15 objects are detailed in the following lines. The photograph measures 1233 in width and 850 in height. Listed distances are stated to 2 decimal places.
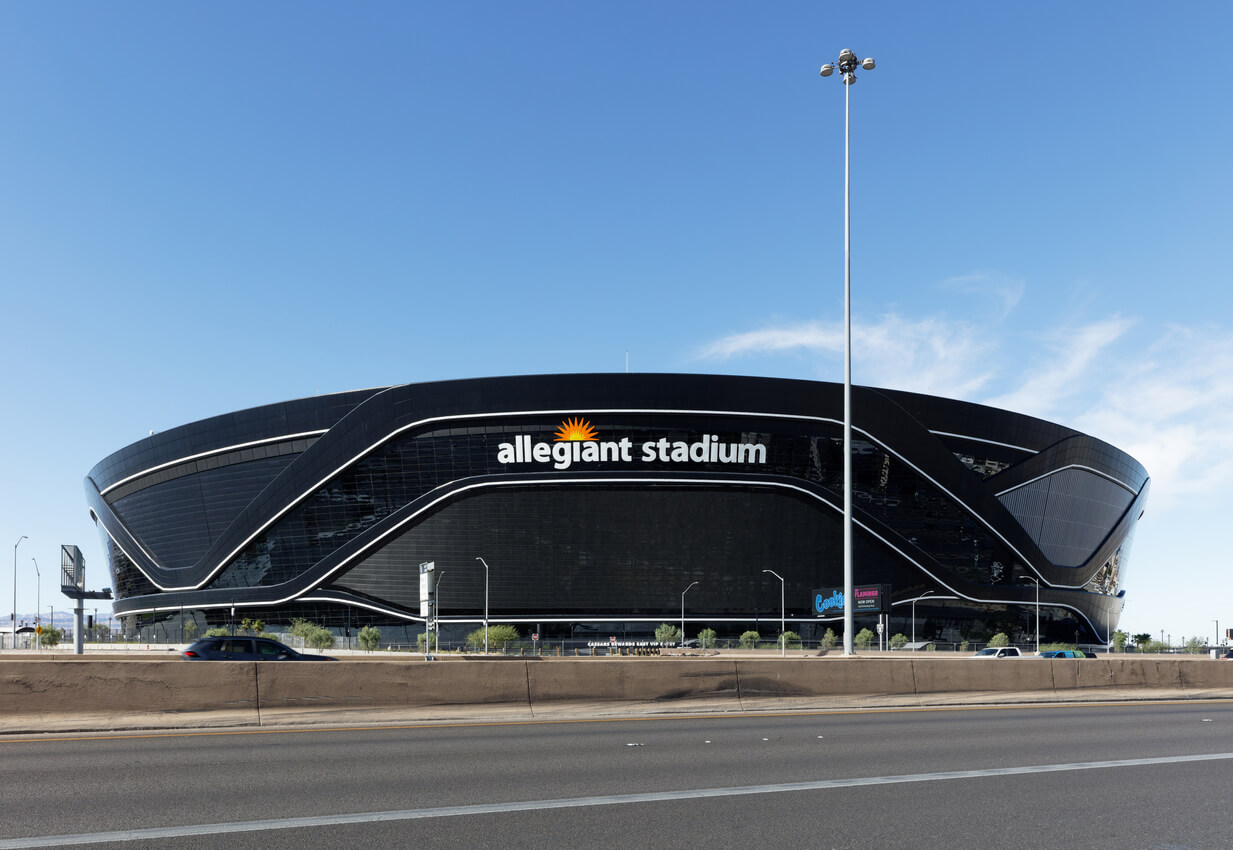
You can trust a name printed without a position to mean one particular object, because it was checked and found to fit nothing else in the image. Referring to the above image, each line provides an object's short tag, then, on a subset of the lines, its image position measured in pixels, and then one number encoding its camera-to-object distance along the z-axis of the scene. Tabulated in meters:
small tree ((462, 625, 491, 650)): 72.12
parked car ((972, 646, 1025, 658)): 55.93
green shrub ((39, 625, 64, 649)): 74.25
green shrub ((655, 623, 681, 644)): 76.69
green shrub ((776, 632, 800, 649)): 74.19
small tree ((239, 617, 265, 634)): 80.38
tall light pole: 23.48
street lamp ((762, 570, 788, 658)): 69.51
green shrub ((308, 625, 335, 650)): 70.06
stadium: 78.38
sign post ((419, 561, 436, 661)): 33.03
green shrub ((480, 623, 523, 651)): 71.62
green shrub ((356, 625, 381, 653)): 74.23
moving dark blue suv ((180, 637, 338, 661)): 29.64
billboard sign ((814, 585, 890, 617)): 76.00
